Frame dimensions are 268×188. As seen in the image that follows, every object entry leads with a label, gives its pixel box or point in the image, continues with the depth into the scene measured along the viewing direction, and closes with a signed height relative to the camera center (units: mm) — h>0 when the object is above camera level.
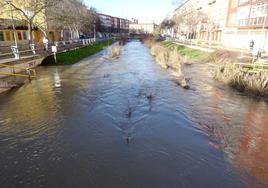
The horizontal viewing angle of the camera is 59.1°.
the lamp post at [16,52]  19205 -1837
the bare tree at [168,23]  79131 +2062
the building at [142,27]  170500 +1709
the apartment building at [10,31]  31859 -357
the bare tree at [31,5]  26094 +2602
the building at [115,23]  142400 +4304
